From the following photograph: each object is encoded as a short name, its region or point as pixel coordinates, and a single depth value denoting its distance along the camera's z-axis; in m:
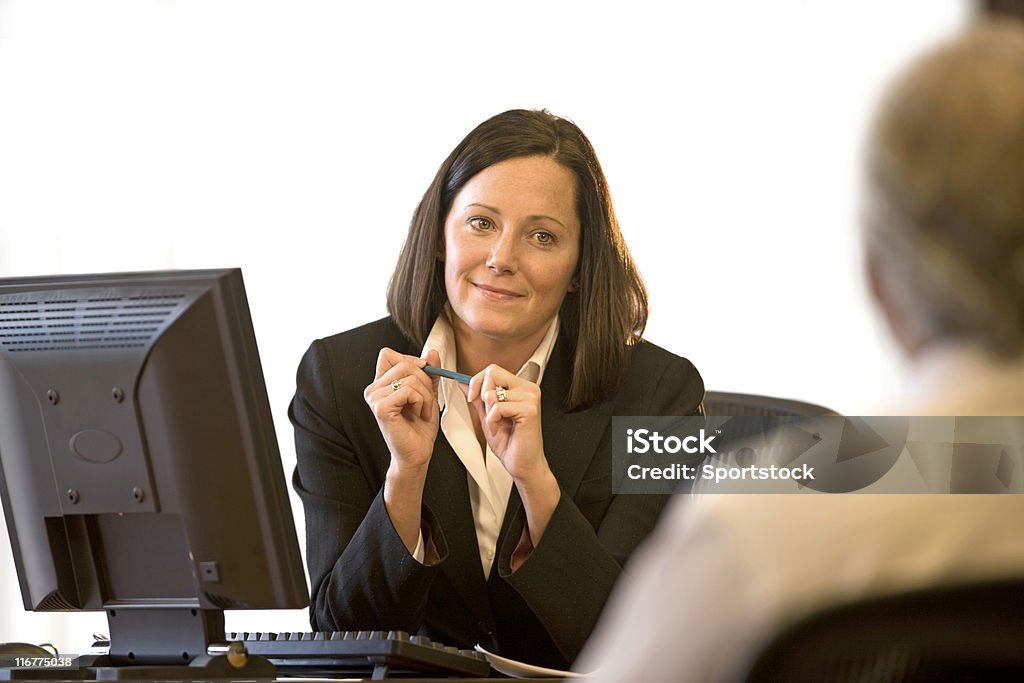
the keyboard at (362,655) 3.66
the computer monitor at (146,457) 3.63
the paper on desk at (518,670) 3.68
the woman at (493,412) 3.98
